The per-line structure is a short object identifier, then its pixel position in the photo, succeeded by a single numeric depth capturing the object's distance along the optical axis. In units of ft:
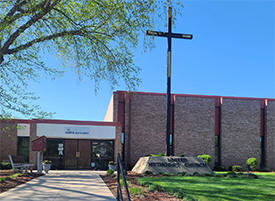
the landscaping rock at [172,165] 56.39
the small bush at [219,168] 89.92
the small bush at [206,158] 82.64
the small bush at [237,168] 86.38
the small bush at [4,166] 74.74
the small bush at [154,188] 32.89
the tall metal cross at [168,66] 61.52
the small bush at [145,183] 36.92
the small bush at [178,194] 28.73
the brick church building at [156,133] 83.15
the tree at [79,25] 31.17
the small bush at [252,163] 87.11
